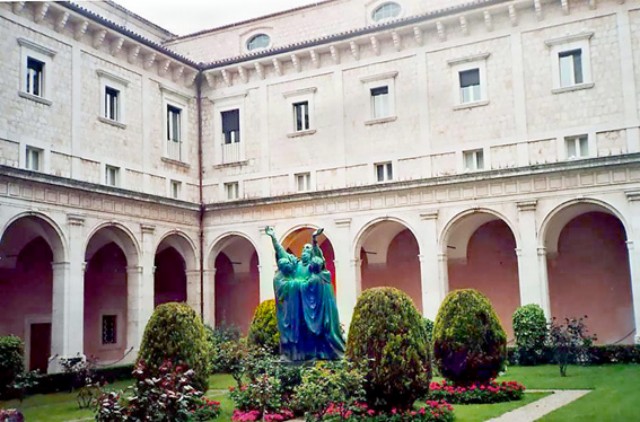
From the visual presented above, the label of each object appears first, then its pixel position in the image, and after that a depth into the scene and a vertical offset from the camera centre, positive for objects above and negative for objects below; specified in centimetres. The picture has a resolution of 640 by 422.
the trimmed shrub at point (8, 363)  1736 -115
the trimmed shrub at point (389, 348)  1180 -76
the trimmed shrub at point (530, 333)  2139 -106
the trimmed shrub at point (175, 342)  1356 -62
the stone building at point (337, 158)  2169 +467
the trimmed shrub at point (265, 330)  1942 -65
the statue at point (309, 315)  1359 -20
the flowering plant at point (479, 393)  1429 -183
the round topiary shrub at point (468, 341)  1434 -82
